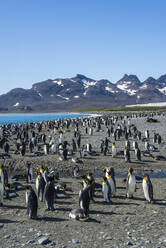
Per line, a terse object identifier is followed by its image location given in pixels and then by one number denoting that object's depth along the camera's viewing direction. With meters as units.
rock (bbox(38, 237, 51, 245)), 6.60
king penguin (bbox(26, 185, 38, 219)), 8.27
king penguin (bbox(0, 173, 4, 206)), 9.63
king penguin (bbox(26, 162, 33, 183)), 13.01
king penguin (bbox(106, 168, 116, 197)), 10.57
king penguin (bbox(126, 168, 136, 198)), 10.38
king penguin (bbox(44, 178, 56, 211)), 9.11
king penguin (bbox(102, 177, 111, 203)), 9.83
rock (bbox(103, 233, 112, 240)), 6.79
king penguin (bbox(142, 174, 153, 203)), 9.74
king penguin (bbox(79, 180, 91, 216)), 8.48
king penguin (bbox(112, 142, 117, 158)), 18.46
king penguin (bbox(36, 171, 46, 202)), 10.26
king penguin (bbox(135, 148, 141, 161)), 17.33
